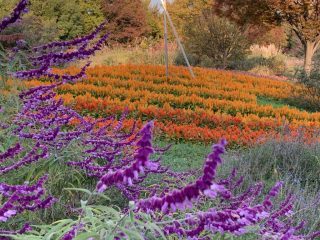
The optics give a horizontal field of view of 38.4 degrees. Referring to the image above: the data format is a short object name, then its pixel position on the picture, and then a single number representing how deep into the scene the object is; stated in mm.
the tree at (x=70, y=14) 27078
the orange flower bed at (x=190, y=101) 6932
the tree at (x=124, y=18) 27828
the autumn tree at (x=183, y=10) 34247
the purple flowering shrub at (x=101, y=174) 863
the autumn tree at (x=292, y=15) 19453
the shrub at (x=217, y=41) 19234
